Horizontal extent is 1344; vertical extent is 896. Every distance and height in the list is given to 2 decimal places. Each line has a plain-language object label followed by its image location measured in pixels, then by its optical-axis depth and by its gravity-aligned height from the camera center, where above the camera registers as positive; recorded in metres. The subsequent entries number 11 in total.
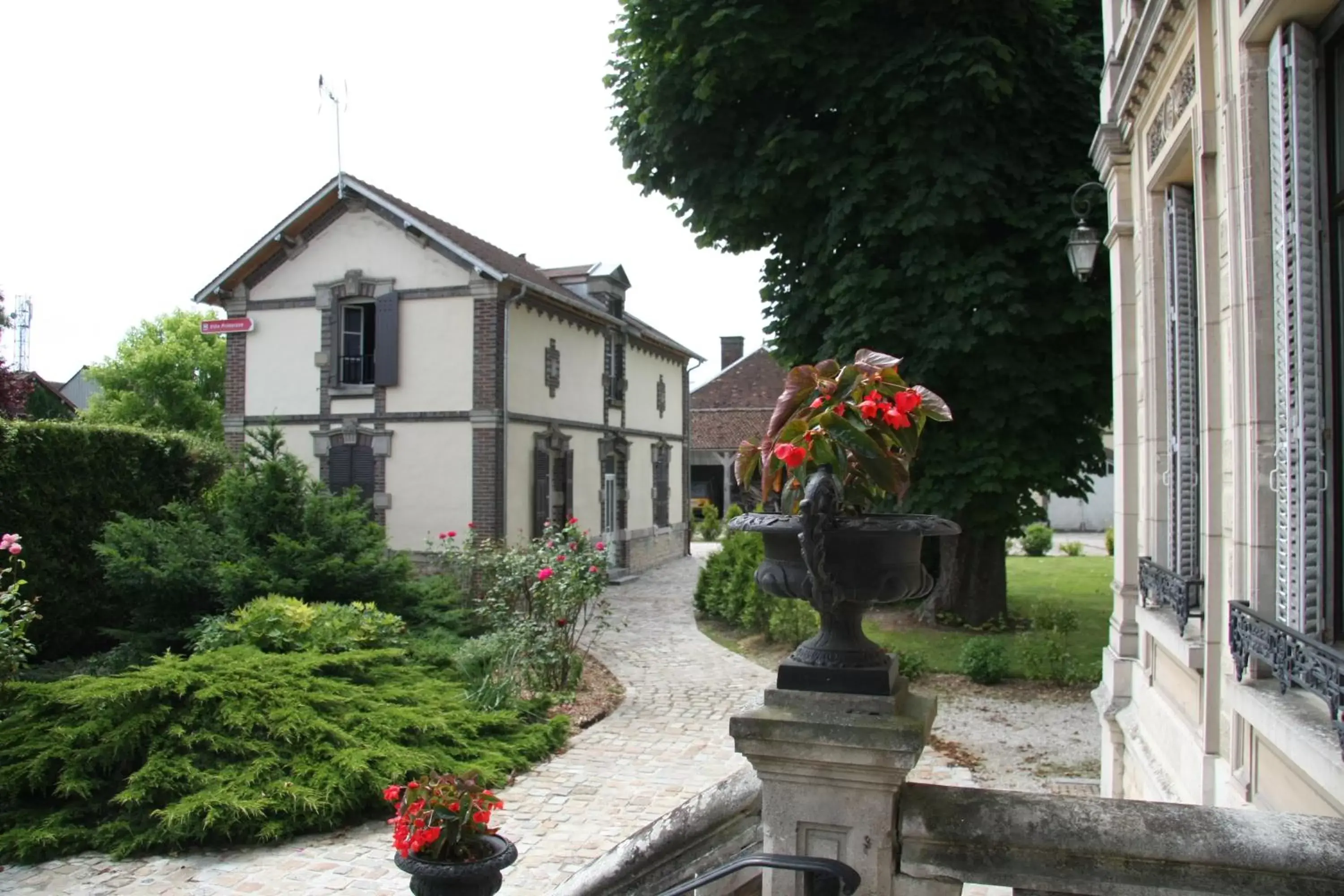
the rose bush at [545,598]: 10.27 -1.44
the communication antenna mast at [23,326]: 47.16 +7.14
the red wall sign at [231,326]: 18.58 +2.76
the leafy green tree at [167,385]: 36.09 +3.28
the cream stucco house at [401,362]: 17.47 +2.04
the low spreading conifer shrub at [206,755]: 6.22 -1.93
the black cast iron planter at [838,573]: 2.71 -0.28
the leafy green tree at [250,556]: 9.86 -0.87
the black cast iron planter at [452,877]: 3.74 -1.53
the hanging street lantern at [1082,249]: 9.05 +2.06
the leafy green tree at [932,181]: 10.94 +3.38
